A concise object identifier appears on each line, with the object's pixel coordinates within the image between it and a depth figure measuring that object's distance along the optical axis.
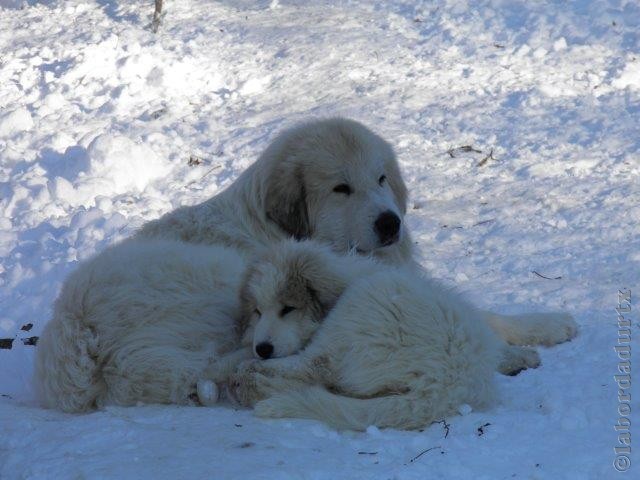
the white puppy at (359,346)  8.08
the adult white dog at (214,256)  9.00
